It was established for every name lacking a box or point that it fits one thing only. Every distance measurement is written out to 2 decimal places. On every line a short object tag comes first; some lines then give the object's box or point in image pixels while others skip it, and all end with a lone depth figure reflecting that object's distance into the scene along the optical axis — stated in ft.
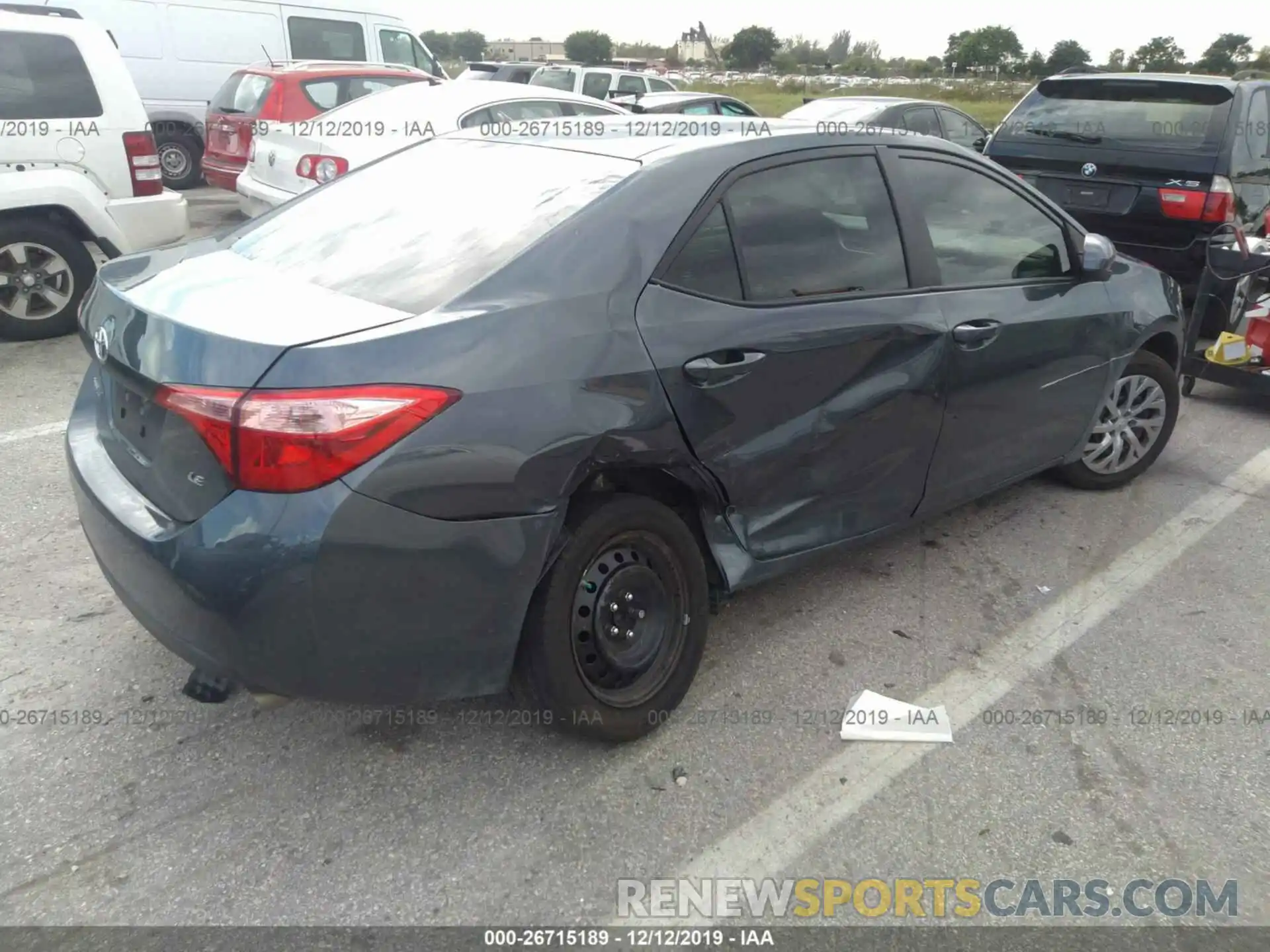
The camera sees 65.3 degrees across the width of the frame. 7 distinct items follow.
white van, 38.24
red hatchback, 31.53
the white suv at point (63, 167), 19.85
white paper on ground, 9.58
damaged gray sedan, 7.12
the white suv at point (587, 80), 48.70
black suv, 22.15
